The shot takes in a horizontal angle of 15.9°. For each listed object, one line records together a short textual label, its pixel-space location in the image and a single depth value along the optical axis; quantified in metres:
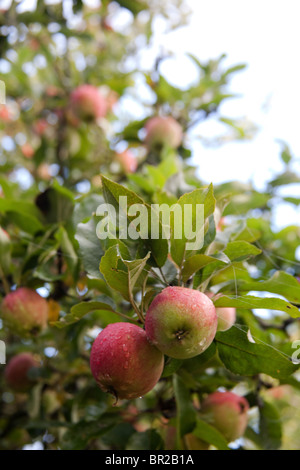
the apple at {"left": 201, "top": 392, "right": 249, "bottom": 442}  1.46
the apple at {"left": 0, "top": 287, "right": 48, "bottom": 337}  1.44
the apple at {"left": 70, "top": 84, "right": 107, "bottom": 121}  1.96
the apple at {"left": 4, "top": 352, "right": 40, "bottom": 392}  1.69
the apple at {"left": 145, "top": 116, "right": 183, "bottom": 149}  1.81
